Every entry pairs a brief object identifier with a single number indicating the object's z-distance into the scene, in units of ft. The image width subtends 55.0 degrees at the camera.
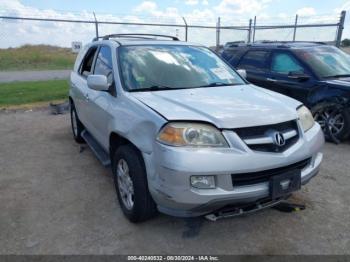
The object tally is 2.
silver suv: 8.48
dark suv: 18.44
